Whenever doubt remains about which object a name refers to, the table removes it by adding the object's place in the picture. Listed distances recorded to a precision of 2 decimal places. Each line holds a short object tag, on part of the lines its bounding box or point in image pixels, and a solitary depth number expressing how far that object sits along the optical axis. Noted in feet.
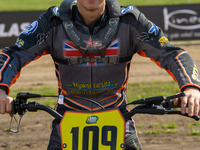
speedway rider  11.41
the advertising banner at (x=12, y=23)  45.98
